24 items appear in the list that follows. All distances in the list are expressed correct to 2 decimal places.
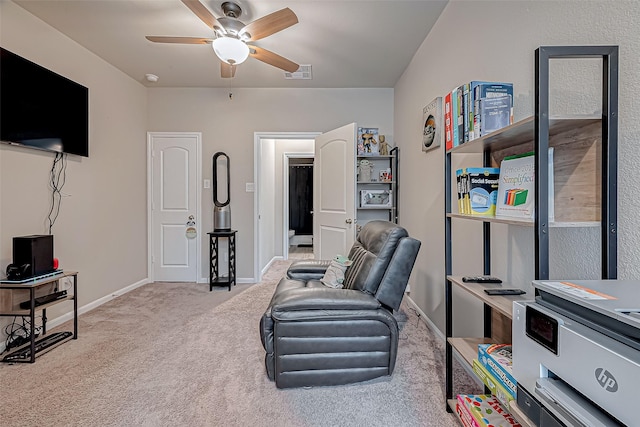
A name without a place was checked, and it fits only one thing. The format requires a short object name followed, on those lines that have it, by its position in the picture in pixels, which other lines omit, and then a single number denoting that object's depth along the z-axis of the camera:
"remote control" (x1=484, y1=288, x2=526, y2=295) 1.34
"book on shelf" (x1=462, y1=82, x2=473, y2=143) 1.47
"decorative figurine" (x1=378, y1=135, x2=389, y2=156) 4.12
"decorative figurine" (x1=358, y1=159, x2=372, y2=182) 3.96
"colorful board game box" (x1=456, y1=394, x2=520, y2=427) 1.30
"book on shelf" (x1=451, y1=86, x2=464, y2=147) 1.56
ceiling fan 2.18
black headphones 2.22
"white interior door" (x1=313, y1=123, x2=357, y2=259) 3.62
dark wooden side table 4.09
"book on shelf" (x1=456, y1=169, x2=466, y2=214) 1.53
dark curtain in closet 7.54
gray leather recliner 1.83
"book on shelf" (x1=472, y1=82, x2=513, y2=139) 1.41
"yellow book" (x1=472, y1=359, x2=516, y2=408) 1.09
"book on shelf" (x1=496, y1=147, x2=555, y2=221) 1.12
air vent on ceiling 3.61
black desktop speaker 2.28
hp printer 0.61
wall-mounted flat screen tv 2.30
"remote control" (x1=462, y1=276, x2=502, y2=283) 1.57
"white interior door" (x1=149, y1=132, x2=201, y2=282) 4.33
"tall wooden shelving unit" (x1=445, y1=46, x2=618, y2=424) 1.00
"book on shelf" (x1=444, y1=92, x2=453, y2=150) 1.66
